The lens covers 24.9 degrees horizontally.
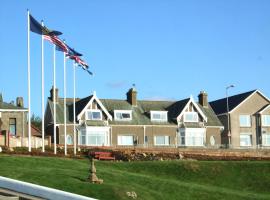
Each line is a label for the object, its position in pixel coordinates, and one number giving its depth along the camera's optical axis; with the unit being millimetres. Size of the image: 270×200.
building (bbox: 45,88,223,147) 72062
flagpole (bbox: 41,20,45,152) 42531
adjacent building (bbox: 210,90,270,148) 84750
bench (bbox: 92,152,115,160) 45469
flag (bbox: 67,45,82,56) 47772
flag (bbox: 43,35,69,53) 42594
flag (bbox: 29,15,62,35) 41031
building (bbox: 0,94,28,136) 60500
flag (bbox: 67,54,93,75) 48625
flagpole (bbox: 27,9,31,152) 39000
